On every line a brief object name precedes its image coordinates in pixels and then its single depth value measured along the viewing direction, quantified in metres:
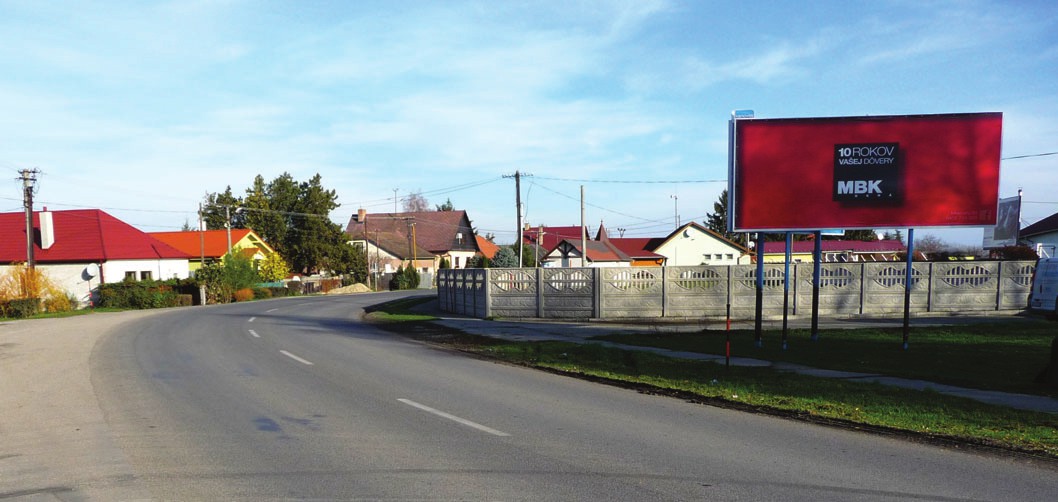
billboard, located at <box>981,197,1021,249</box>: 44.38
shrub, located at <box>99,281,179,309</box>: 40.66
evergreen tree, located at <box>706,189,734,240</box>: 95.69
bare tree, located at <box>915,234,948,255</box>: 98.44
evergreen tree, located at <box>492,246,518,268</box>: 52.27
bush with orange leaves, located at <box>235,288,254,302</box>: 48.56
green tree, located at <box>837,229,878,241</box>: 88.04
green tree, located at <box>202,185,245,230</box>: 91.81
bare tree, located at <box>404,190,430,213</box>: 131.66
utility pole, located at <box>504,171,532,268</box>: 44.59
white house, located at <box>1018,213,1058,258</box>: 45.50
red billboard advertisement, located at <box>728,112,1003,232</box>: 16.23
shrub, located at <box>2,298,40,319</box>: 33.50
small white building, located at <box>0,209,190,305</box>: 44.34
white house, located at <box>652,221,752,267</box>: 65.38
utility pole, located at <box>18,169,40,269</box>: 38.75
